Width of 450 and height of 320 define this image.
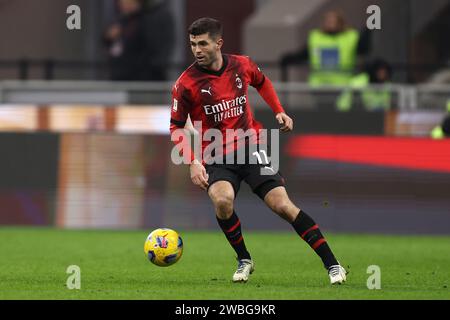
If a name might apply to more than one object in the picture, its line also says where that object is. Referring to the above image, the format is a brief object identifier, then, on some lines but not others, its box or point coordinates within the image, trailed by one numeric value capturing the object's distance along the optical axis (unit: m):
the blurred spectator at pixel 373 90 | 18.02
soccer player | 10.87
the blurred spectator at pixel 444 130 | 17.08
